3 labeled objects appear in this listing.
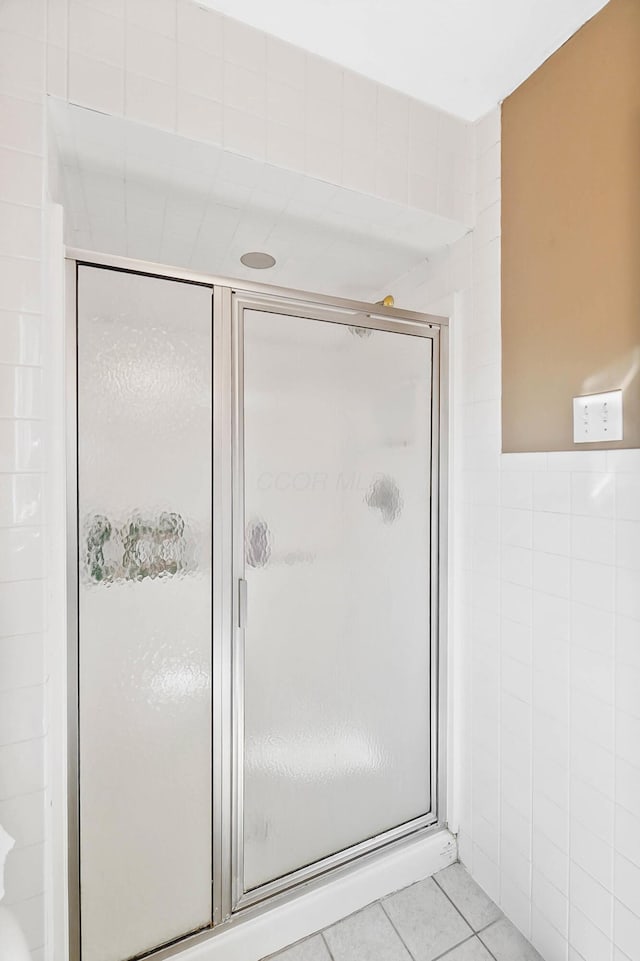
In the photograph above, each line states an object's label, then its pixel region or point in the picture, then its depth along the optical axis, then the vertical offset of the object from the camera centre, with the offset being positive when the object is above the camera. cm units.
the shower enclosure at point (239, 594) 113 -33
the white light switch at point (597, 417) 108 +15
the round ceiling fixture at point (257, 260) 177 +86
